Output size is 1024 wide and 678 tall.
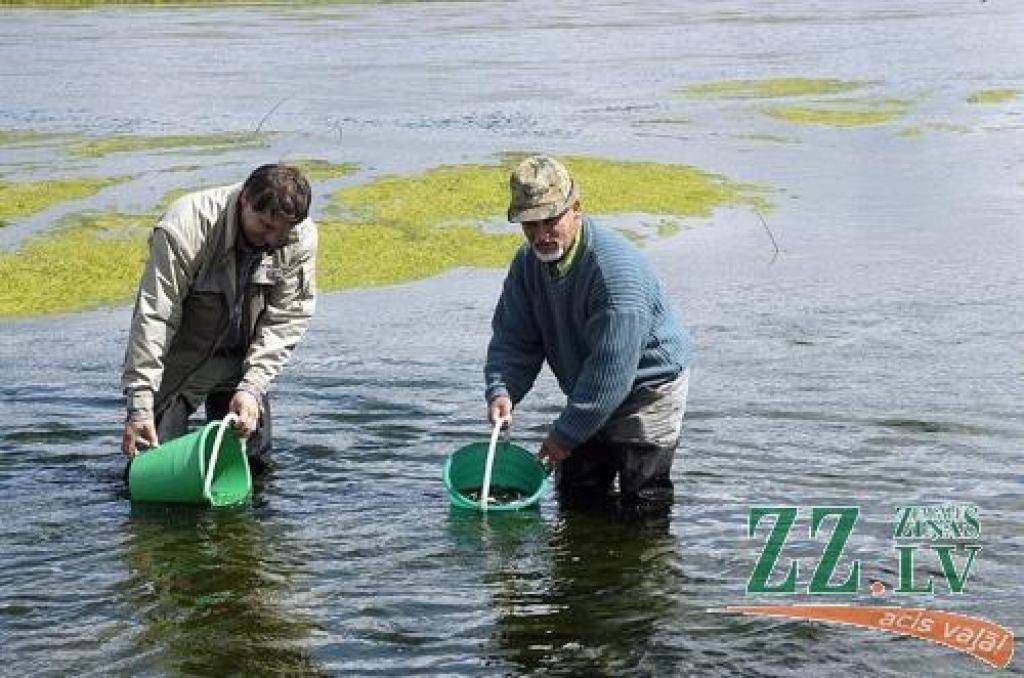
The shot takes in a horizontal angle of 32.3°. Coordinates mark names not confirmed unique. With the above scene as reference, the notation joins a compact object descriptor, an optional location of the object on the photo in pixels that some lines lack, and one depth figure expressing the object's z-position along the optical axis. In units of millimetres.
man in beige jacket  6672
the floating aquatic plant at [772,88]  26780
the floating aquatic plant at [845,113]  23125
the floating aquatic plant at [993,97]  25016
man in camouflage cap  6238
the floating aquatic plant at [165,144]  20891
